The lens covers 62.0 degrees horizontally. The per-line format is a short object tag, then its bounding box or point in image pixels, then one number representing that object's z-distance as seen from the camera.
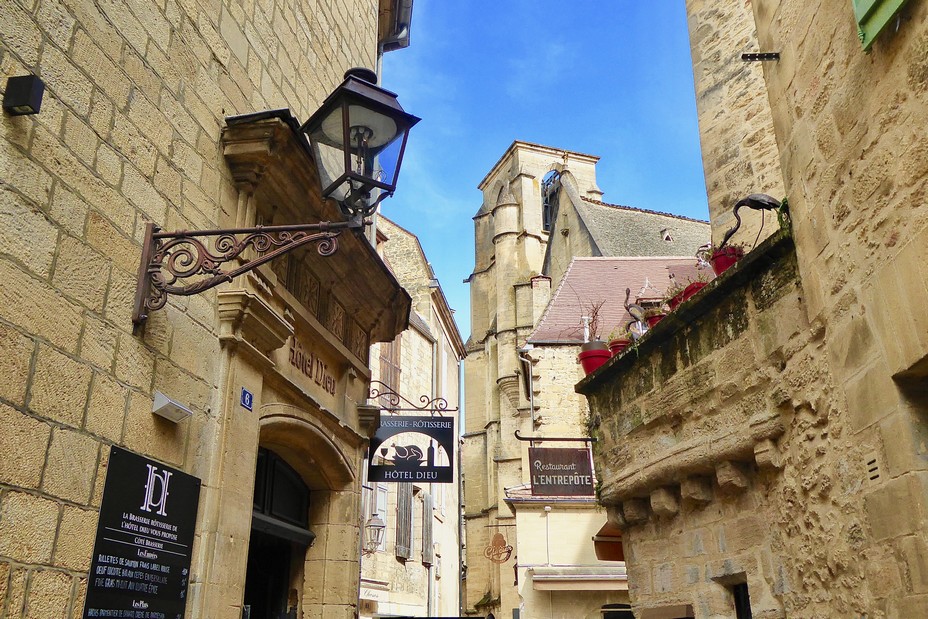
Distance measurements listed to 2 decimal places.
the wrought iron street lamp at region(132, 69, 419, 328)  3.43
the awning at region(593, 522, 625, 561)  6.23
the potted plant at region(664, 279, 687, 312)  5.20
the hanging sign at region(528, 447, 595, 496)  9.22
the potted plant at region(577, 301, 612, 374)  6.18
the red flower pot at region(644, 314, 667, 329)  5.36
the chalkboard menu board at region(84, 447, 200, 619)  3.04
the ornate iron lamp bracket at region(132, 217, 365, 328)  3.38
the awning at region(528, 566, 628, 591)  11.93
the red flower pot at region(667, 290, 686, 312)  5.19
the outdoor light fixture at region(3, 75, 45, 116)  2.70
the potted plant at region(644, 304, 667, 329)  5.36
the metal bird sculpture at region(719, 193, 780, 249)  4.41
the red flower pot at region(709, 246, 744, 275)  4.84
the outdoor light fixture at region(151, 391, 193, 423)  3.46
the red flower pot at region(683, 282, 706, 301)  5.06
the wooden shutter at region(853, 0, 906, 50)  2.78
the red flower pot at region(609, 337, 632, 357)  5.81
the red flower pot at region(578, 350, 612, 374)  6.17
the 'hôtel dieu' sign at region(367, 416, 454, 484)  6.10
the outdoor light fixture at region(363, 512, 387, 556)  12.83
